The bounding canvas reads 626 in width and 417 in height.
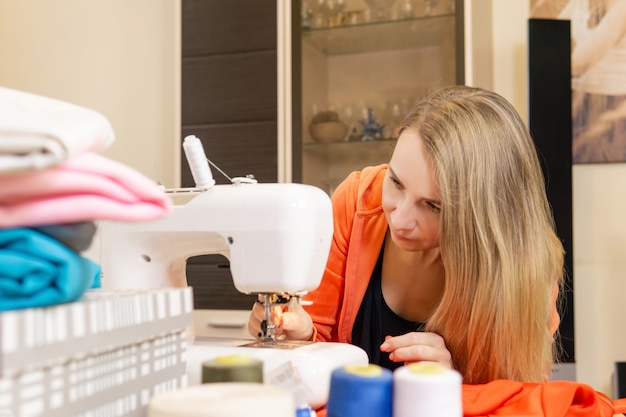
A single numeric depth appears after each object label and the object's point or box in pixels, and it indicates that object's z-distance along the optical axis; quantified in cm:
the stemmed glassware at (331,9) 249
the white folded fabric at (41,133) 41
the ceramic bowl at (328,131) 248
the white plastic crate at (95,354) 40
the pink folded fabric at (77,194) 44
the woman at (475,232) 97
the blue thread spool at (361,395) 51
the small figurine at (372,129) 249
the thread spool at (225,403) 40
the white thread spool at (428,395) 49
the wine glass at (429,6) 237
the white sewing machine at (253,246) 83
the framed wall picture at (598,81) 247
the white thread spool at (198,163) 89
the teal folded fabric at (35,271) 44
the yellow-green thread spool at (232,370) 52
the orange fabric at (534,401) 70
